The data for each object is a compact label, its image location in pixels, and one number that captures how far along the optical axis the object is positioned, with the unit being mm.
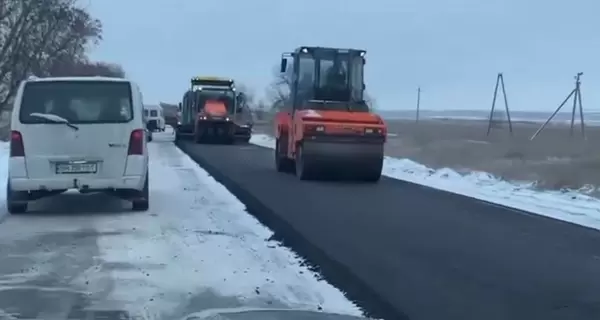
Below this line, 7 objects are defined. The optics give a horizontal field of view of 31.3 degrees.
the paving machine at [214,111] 48219
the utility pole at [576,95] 45625
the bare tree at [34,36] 42125
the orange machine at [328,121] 23078
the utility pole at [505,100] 53812
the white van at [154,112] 61438
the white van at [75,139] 14812
